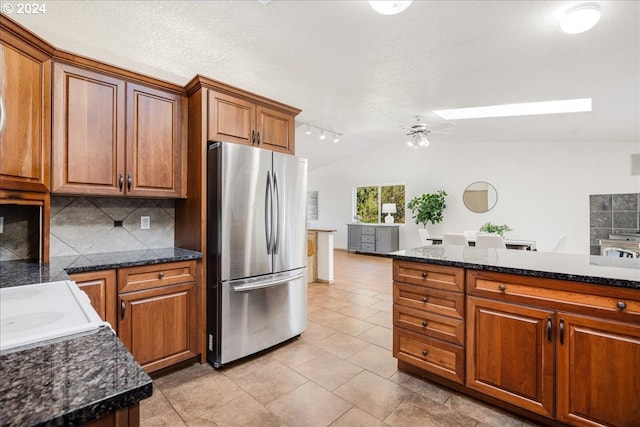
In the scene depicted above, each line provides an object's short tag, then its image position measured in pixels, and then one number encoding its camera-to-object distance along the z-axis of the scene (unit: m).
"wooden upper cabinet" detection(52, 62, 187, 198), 1.99
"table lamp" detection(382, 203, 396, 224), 8.07
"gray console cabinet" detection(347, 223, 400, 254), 7.83
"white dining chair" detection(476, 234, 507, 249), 3.97
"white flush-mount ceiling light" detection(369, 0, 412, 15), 1.59
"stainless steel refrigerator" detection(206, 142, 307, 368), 2.30
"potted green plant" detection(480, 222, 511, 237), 5.04
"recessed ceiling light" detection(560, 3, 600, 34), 1.75
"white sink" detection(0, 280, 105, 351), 0.85
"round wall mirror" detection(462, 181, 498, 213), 6.57
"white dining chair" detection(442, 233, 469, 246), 4.44
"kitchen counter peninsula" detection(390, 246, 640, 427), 1.47
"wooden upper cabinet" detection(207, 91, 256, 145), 2.42
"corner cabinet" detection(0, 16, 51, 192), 1.59
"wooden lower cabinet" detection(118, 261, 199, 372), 2.04
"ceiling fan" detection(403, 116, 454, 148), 4.73
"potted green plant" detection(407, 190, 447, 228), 7.05
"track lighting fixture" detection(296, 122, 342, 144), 5.44
